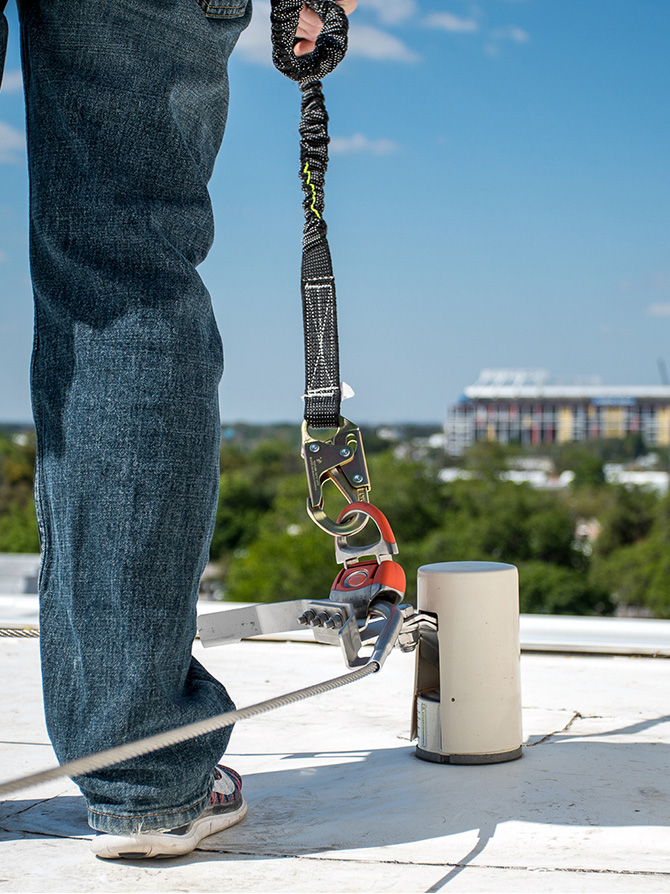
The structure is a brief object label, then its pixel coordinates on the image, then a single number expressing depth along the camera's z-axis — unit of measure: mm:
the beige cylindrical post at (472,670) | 1213
